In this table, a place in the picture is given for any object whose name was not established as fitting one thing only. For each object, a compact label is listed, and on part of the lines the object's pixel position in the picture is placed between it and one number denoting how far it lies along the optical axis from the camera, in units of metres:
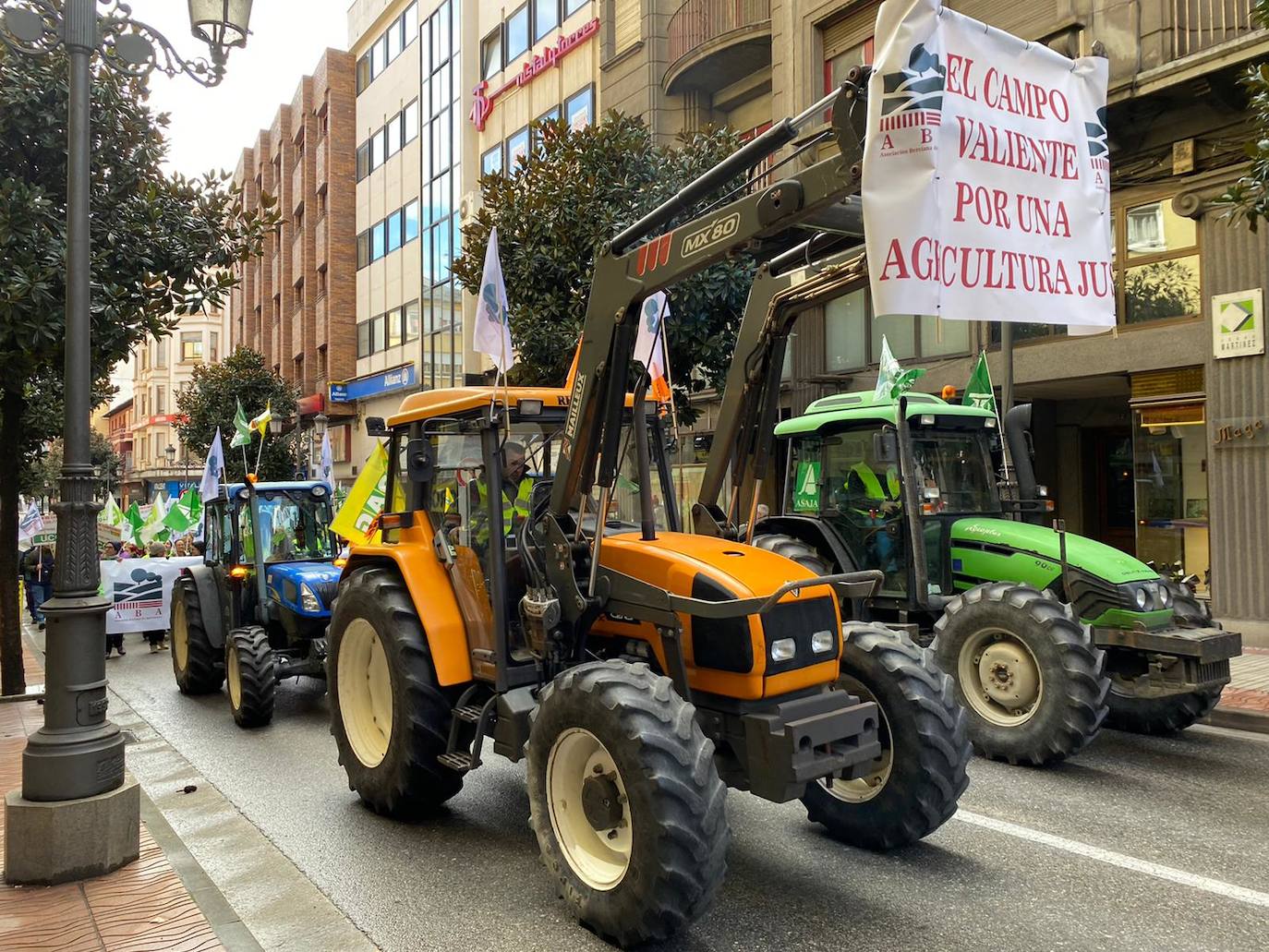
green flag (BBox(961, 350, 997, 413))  9.59
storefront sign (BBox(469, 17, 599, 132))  22.40
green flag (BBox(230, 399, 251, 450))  13.41
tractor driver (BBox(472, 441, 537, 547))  5.30
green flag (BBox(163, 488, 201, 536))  17.38
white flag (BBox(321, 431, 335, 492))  13.69
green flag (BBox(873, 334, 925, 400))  8.54
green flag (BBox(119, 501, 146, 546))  20.02
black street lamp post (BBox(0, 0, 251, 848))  4.77
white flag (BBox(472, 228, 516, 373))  5.63
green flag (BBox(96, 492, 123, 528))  23.81
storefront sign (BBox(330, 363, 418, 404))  31.41
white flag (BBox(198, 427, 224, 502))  11.60
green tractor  6.05
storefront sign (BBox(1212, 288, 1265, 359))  10.69
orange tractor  3.81
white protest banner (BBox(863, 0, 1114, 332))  3.48
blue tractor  8.78
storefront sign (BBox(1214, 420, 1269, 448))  10.73
